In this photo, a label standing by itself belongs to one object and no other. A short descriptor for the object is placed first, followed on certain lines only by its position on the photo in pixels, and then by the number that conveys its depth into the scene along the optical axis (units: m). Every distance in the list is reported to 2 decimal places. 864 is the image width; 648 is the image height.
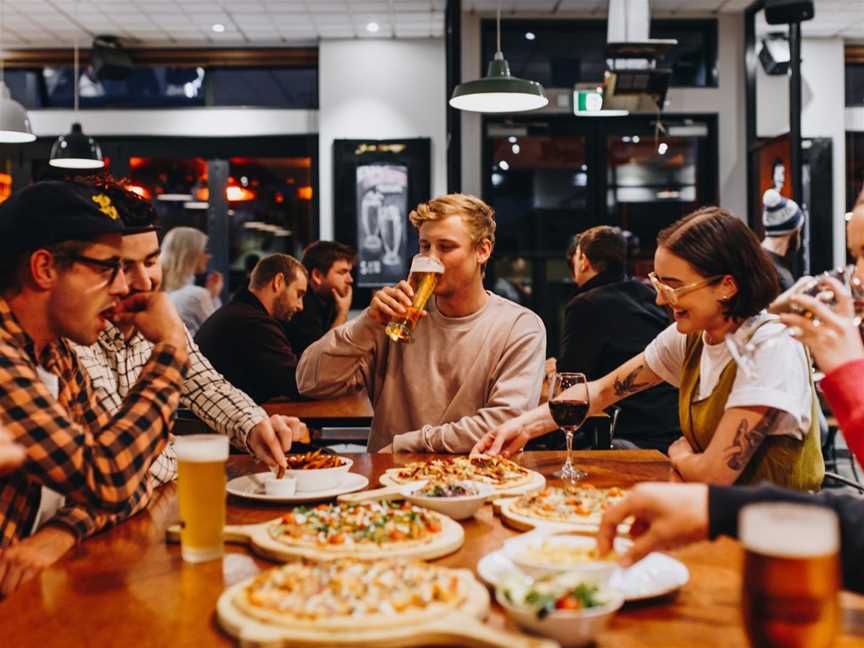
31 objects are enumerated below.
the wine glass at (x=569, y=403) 2.21
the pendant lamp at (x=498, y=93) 4.82
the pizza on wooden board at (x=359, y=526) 1.48
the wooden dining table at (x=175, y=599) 1.17
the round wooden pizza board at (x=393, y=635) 1.06
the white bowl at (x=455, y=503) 1.73
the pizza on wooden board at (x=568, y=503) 1.67
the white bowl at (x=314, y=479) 1.96
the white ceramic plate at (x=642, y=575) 1.27
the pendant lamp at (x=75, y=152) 6.86
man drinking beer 2.86
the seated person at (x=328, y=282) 5.98
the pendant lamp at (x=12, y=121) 6.36
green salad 1.10
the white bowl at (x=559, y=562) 1.22
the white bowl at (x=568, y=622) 1.07
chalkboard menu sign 8.23
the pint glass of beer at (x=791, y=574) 0.89
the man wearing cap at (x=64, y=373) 1.52
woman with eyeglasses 2.07
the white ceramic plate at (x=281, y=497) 1.88
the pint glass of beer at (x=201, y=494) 1.50
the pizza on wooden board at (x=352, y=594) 1.12
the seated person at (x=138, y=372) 2.18
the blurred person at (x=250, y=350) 4.49
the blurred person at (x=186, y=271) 6.48
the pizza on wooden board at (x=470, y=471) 2.02
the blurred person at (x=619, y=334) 4.05
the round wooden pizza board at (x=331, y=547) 1.43
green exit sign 7.64
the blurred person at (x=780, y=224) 5.52
